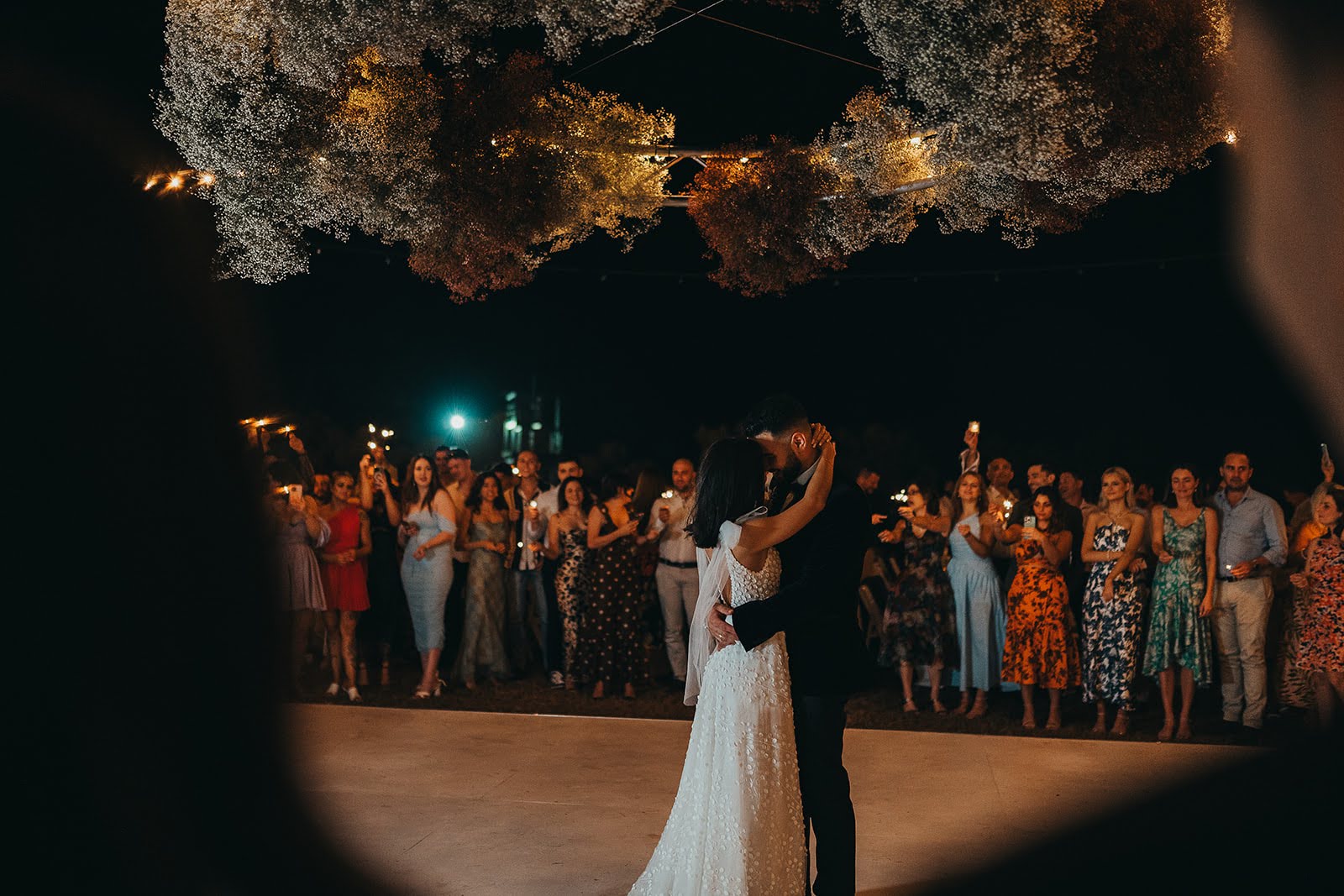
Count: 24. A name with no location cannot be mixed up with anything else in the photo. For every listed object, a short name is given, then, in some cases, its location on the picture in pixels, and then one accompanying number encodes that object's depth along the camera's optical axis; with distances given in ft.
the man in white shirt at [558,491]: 30.60
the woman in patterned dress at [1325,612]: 24.32
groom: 13.15
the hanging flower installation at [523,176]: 15.11
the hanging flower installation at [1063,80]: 11.56
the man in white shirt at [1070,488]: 32.65
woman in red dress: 28.43
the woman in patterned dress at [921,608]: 27.27
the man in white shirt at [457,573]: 31.76
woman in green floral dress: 24.89
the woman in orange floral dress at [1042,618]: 25.45
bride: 12.68
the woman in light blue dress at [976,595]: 27.17
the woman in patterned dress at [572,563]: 29.53
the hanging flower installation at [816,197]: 15.30
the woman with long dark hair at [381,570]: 30.17
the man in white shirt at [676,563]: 29.43
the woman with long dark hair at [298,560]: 27.53
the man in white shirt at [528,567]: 30.91
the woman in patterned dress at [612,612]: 28.99
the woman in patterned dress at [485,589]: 30.04
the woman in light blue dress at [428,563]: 28.40
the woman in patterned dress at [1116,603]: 24.95
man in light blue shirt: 25.14
